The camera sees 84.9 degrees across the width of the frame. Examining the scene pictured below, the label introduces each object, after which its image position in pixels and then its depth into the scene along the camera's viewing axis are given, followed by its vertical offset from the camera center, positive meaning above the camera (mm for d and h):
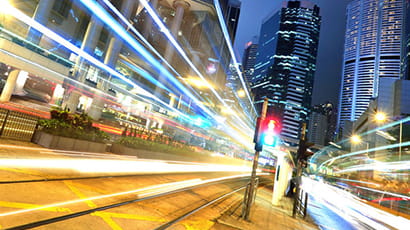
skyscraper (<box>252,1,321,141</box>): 186875 +74669
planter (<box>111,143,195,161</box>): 14938 -1033
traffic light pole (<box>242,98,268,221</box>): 7454 -736
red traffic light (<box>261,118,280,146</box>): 7834 +1112
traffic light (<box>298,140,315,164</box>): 10773 +998
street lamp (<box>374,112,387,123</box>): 19144 +6020
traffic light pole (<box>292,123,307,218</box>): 10070 +199
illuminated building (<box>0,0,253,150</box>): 27578 +11512
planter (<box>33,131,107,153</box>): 10961 -1052
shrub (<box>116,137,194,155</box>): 15539 -424
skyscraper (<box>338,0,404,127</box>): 157875 +98400
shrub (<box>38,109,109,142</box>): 11617 -212
